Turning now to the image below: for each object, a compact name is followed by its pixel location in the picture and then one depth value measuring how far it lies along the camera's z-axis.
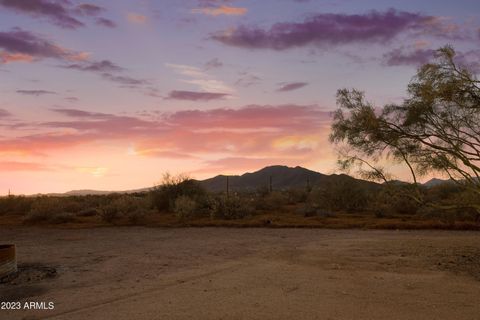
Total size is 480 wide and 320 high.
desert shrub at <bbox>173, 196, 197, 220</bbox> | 29.95
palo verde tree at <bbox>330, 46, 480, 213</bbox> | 13.07
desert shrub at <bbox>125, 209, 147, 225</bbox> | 28.48
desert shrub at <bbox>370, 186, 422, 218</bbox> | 31.17
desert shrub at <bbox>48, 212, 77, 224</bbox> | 29.48
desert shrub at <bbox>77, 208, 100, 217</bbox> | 34.75
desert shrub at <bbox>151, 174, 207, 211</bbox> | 36.84
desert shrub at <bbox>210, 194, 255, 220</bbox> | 29.72
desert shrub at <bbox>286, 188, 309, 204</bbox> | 47.13
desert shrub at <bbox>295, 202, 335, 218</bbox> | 30.67
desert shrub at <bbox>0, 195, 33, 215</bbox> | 39.00
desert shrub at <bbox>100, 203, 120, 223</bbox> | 29.19
